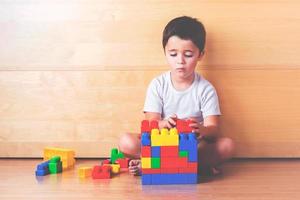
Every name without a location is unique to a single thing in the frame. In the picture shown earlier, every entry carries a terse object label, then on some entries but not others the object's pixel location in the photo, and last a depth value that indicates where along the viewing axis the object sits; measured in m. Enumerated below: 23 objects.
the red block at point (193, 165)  1.16
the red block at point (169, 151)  1.15
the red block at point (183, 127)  1.17
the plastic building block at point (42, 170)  1.28
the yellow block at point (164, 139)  1.14
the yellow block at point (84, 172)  1.25
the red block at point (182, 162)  1.16
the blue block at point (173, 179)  1.17
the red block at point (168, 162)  1.16
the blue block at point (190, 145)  1.15
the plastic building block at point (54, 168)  1.31
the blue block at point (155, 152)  1.15
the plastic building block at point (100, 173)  1.24
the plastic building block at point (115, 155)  1.39
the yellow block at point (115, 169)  1.30
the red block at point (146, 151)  1.15
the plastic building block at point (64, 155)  1.38
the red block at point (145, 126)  1.17
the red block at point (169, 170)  1.17
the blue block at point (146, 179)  1.17
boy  1.29
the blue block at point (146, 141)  1.14
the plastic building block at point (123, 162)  1.35
